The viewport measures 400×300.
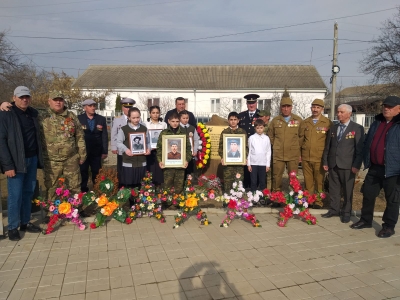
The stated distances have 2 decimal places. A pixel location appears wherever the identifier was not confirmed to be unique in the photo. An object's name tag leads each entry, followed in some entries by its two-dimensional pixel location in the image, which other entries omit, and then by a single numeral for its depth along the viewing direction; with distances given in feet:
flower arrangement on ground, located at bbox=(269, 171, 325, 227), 18.12
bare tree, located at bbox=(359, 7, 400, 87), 71.72
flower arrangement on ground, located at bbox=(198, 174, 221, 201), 18.14
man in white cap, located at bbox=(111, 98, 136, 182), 21.48
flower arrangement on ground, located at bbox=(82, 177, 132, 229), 17.35
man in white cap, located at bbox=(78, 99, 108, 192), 21.61
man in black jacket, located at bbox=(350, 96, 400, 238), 15.92
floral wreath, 23.73
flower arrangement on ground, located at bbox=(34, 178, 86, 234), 16.61
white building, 103.86
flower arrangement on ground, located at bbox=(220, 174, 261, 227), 17.71
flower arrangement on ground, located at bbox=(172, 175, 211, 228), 17.67
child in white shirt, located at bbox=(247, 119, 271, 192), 20.54
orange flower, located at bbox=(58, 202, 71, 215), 16.65
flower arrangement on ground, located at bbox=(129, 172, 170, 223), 18.39
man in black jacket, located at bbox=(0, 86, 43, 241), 14.99
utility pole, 60.29
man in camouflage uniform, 17.26
